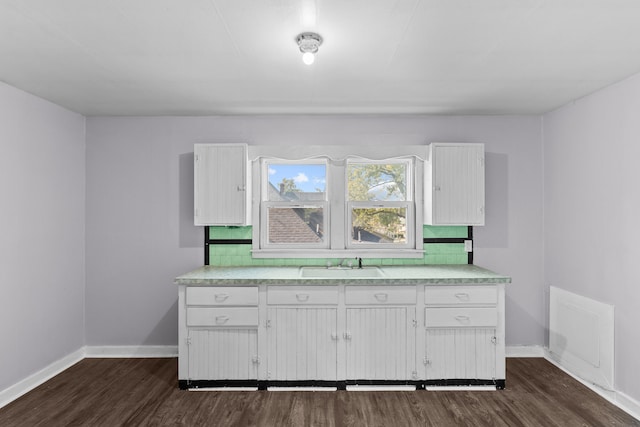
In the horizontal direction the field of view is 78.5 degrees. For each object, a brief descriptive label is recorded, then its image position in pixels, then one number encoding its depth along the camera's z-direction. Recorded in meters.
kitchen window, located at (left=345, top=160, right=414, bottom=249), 3.95
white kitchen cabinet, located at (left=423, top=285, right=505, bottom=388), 3.18
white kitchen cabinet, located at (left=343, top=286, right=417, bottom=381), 3.19
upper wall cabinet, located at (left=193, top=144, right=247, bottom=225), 3.62
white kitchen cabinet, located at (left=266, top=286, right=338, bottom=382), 3.20
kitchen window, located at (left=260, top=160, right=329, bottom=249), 3.95
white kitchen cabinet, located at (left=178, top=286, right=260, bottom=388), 3.19
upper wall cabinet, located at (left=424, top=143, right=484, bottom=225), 3.62
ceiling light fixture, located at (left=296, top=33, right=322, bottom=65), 2.14
